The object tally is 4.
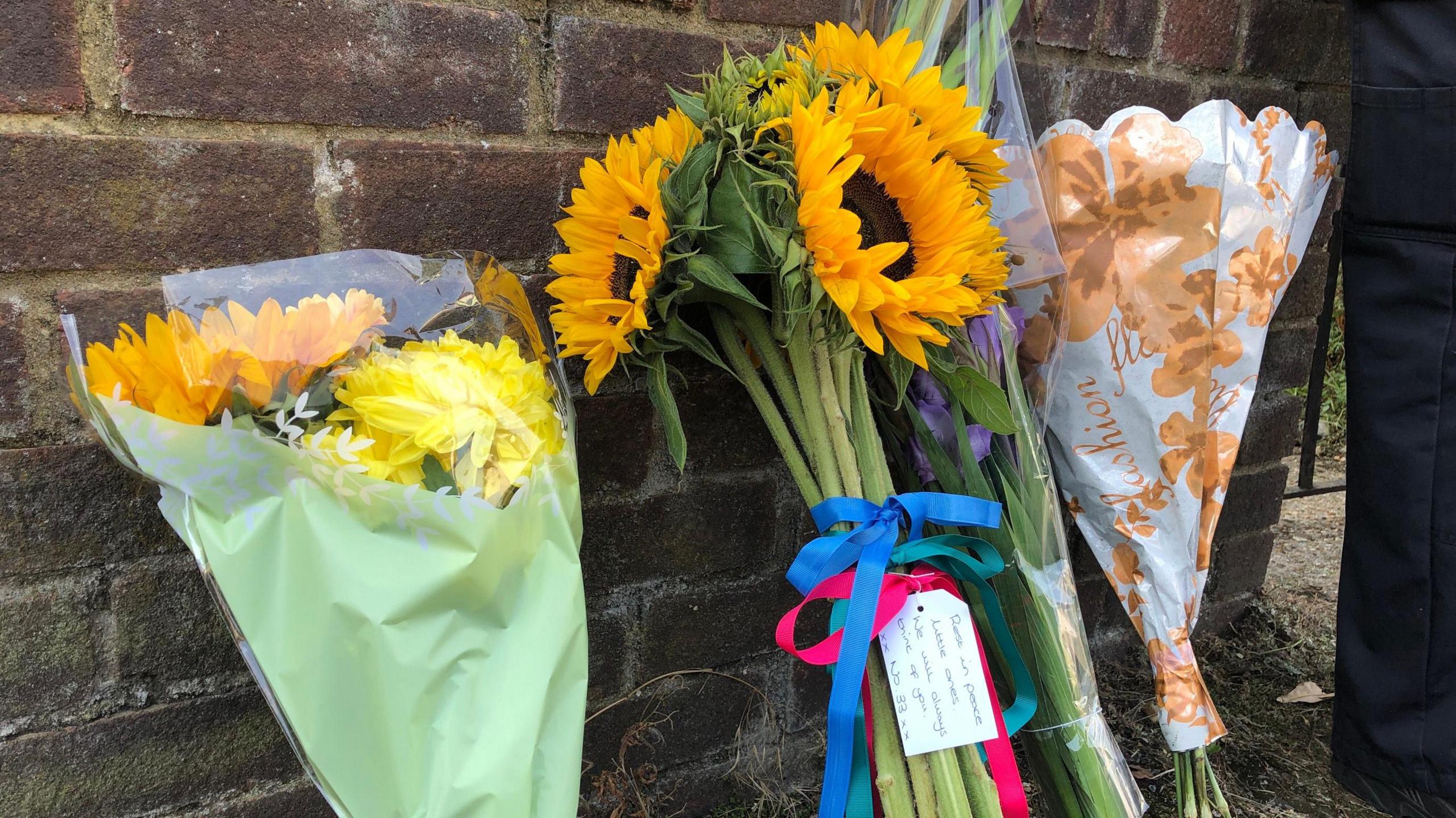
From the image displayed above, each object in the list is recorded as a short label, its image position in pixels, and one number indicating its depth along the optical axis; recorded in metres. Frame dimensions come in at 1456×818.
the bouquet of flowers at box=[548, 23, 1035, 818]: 0.69
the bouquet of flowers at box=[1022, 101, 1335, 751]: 0.98
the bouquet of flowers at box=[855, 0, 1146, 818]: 0.91
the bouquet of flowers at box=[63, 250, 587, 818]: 0.58
